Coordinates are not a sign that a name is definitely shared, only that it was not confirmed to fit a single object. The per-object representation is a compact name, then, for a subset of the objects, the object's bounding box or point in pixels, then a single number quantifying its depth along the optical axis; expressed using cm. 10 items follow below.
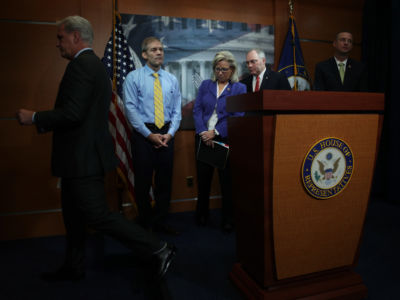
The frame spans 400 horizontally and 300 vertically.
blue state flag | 320
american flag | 251
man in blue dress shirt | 234
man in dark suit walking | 144
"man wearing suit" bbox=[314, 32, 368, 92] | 298
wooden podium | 118
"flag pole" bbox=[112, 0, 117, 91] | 259
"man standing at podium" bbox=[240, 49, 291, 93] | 270
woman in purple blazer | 255
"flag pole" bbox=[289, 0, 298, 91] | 317
